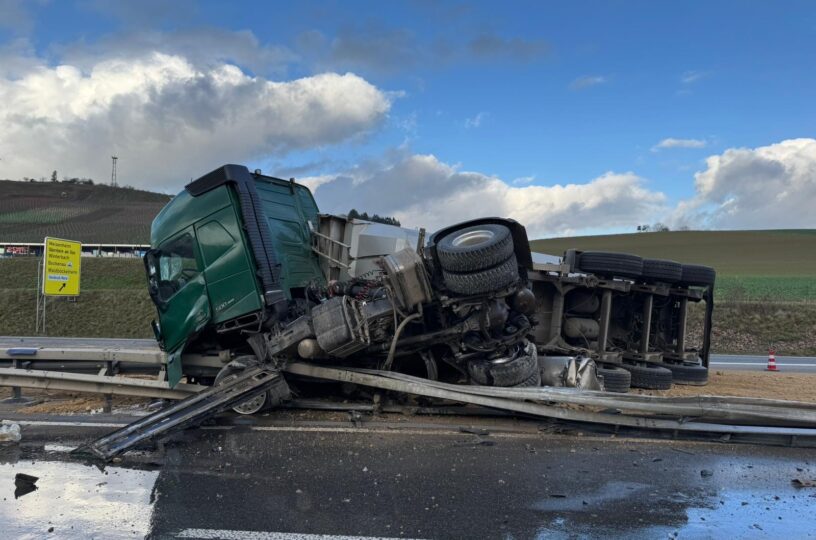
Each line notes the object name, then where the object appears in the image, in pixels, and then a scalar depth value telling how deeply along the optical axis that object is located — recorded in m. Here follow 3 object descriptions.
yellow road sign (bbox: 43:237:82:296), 18.72
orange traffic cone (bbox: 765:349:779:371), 11.99
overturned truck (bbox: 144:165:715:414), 5.39
